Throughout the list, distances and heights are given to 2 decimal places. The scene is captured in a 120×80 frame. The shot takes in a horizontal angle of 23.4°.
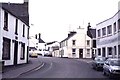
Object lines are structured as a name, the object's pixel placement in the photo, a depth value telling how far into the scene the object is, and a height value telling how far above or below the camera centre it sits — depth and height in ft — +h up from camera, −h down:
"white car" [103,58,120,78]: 73.61 -3.81
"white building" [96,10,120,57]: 128.67 +8.56
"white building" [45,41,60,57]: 335.83 +8.20
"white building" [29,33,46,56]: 424.87 +15.64
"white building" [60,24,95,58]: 254.06 +7.62
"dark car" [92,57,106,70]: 104.68 -3.44
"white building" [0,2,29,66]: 91.67 +5.58
